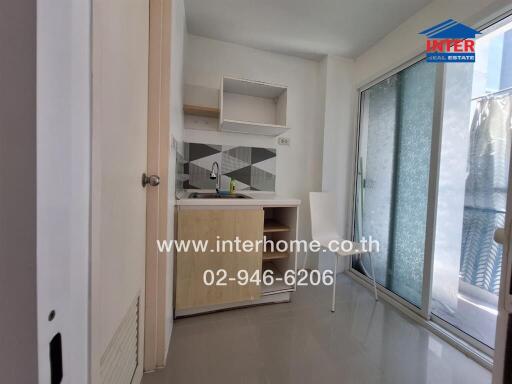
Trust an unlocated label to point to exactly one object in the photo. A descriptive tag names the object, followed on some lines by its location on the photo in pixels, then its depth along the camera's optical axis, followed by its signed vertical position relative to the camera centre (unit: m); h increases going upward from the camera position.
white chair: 2.06 -0.33
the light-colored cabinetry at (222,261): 1.51 -0.59
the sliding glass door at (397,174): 1.73 +0.13
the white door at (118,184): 0.48 -0.02
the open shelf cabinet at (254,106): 1.99 +0.82
